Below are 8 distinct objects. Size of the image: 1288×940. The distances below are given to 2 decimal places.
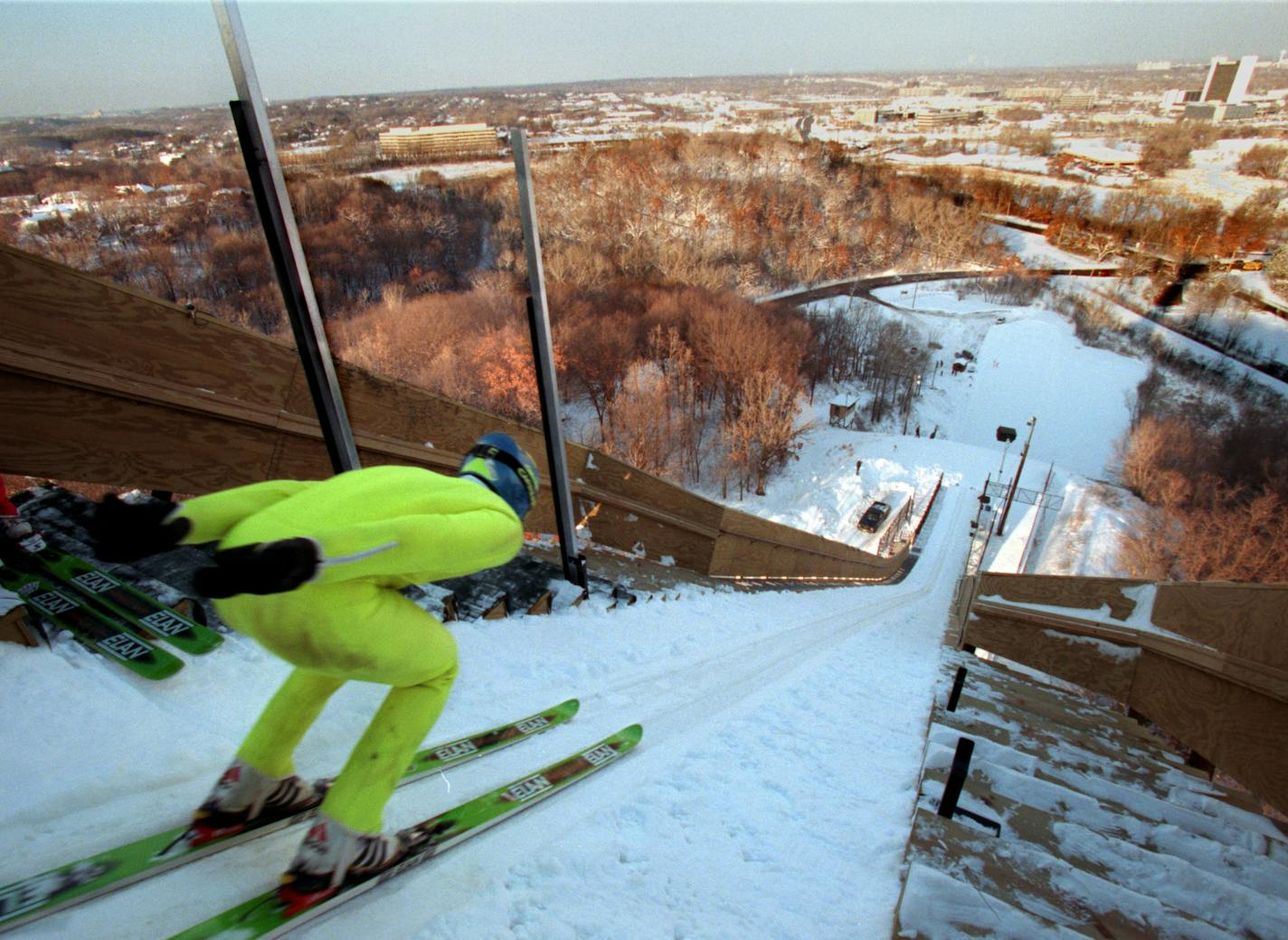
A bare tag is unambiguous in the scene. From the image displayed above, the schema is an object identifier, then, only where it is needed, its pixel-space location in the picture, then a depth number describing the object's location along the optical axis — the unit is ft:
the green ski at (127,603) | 8.18
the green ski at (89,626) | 7.55
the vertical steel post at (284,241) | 8.74
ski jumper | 4.67
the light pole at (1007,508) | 81.48
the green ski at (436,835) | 4.91
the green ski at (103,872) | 4.64
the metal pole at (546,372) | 11.80
